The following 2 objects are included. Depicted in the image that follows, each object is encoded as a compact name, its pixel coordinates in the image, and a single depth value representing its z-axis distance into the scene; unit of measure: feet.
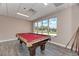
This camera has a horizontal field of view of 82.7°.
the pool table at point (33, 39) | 4.31
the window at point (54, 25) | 5.76
